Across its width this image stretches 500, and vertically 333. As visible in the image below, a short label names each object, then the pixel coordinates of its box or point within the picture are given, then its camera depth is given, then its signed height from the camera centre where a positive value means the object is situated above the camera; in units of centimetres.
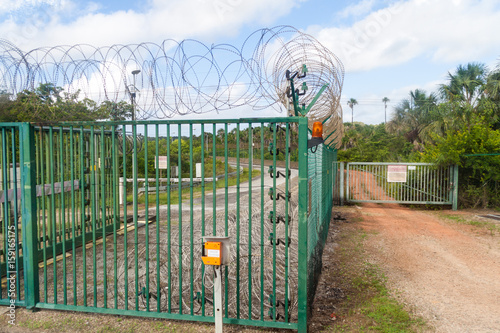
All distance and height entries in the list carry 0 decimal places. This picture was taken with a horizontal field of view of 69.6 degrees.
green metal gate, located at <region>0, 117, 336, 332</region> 330 -101
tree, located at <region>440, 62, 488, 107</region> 2367 +461
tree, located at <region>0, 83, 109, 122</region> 988 +130
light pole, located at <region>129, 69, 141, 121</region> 500 +84
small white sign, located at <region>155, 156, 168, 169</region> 402 -11
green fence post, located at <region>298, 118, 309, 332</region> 323 -71
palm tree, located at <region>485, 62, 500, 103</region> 1943 +360
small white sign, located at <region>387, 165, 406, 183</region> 1232 -74
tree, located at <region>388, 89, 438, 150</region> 3228 +394
